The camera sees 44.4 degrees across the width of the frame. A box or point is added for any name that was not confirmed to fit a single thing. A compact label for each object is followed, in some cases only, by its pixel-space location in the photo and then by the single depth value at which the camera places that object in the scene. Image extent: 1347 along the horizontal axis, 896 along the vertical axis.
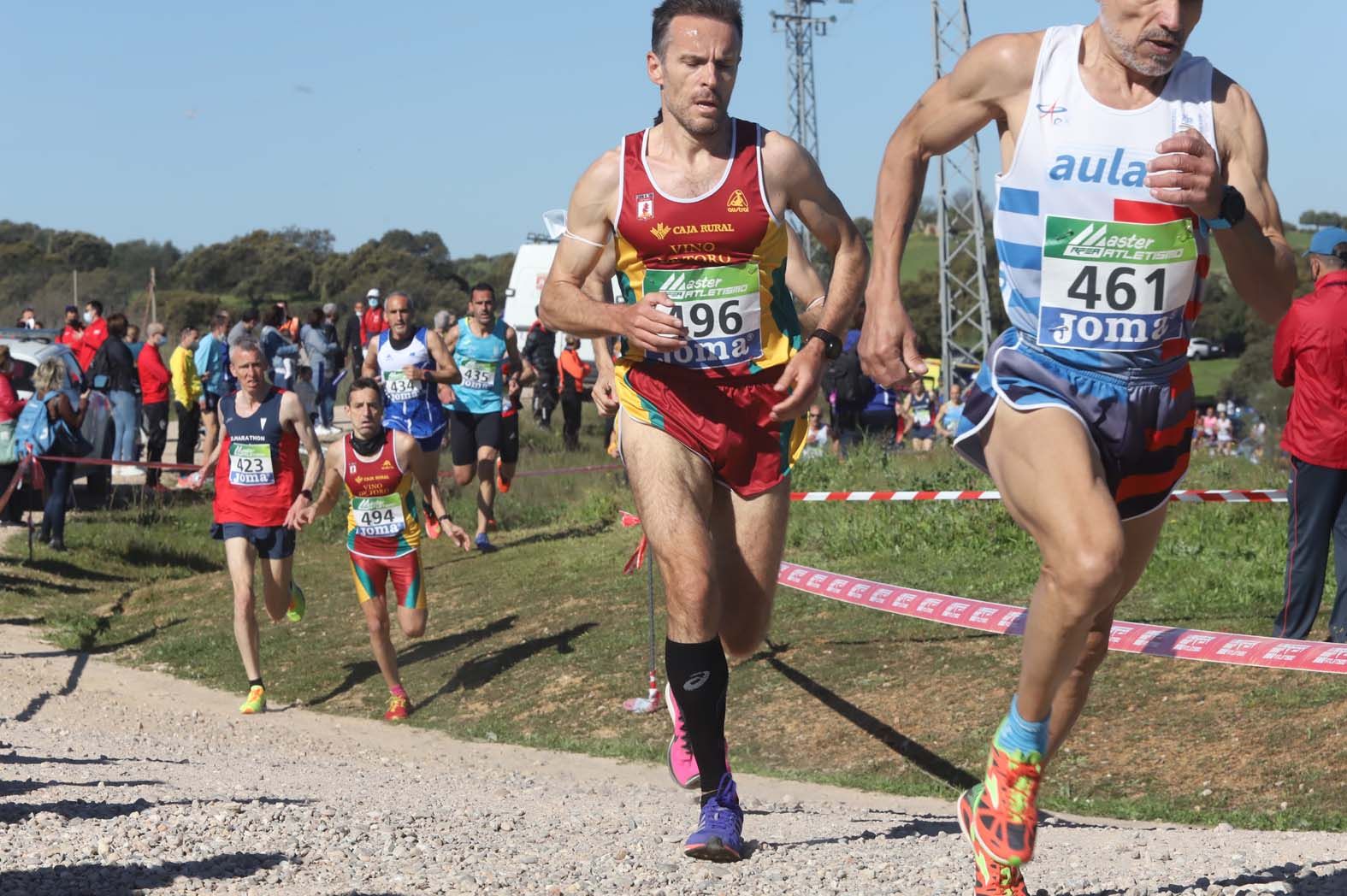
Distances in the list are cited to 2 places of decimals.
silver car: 18.36
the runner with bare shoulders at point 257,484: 10.62
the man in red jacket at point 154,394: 20.03
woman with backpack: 15.89
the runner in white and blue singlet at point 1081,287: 4.25
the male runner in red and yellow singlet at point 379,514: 10.52
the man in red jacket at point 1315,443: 9.02
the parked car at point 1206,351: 70.19
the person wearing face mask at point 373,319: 24.62
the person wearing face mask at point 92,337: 21.05
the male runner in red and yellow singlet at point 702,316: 5.55
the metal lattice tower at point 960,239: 29.06
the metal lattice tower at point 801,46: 42.00
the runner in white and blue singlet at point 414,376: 14.24
